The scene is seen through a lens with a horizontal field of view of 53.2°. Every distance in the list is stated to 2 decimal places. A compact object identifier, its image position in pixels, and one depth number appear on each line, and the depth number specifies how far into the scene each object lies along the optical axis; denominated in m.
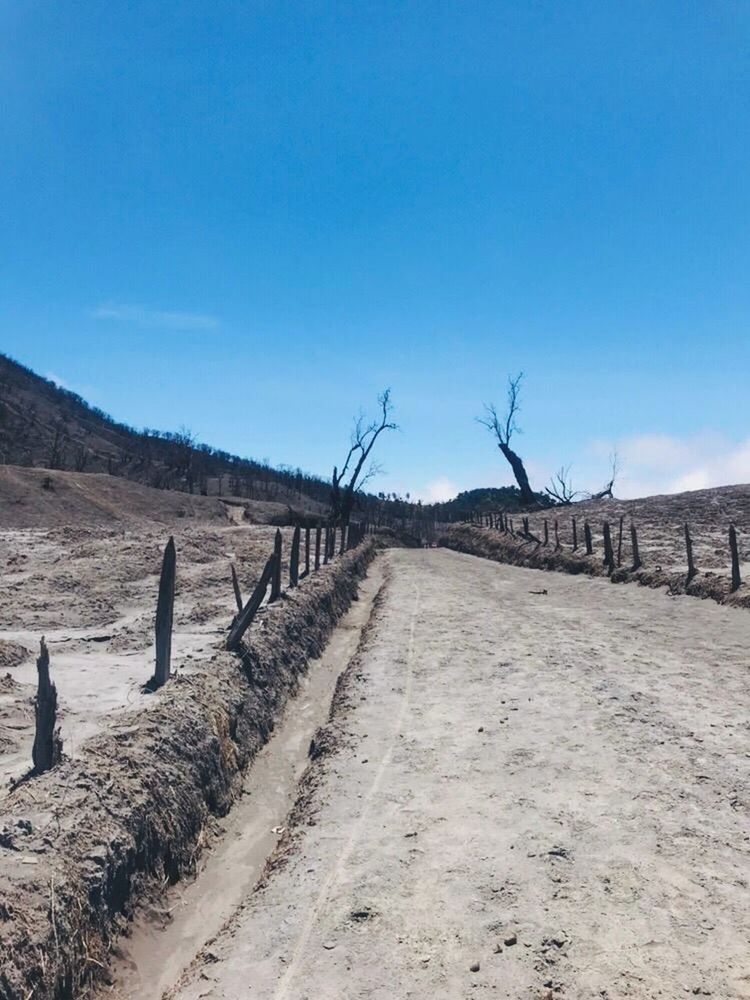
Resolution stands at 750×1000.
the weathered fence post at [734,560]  18.81
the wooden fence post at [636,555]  24.28
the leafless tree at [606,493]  57.33
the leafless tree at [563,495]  57.25
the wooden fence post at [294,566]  18.20
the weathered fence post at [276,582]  15.63
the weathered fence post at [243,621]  11.45
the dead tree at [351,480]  51.62
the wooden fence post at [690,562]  20.76
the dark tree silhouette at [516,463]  62.62
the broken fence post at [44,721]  6.35
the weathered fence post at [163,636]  9.74
